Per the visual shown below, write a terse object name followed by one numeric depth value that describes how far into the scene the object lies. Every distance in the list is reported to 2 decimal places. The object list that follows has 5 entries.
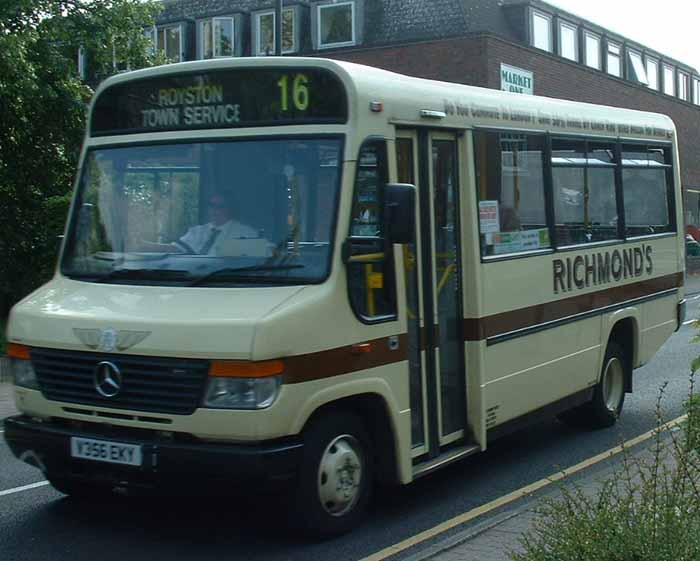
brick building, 32.88
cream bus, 6.09
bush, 4.43
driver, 6.63
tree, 18.47
